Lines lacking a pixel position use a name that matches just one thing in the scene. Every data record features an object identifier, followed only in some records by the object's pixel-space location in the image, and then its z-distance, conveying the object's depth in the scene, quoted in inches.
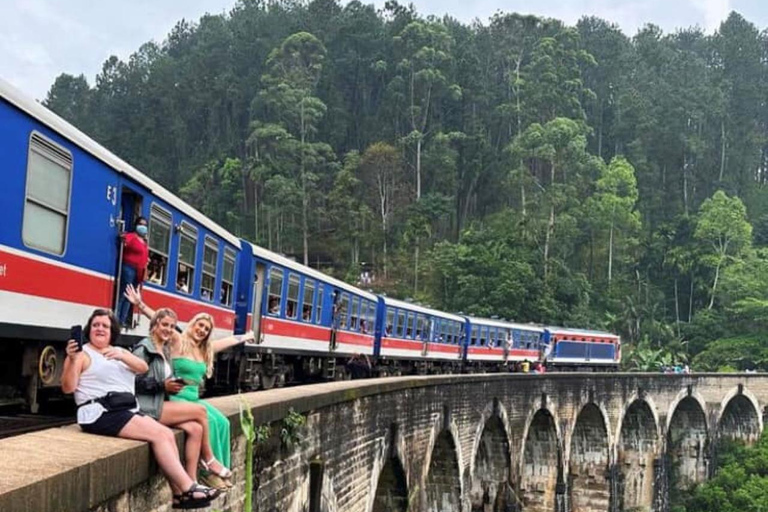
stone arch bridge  400.8
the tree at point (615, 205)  2452.0
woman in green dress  217.6
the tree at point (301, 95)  2428.6
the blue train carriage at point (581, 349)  1552.7
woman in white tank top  190.5
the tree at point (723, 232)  2421.3
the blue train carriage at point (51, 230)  247.9
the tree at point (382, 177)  2485.2
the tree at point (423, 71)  2743.6
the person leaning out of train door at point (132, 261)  328.5
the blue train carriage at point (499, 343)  1266.0
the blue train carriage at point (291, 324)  550.0
